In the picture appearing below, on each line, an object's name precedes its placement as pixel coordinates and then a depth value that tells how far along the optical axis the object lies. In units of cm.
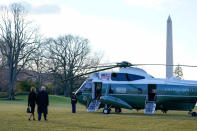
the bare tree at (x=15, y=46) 5984
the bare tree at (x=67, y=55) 7112
